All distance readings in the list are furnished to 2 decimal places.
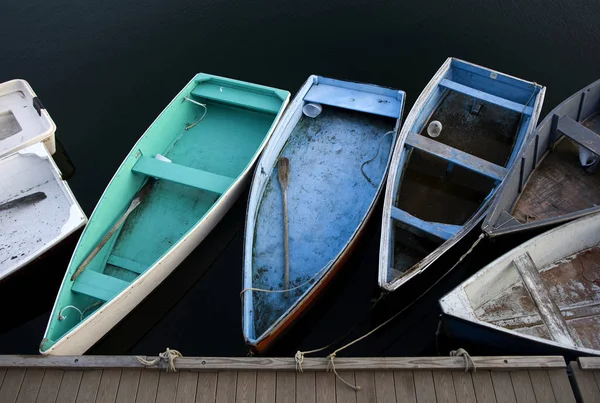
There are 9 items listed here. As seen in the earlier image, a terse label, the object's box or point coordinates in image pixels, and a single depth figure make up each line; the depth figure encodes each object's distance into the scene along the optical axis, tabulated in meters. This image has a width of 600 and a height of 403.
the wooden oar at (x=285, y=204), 6.67
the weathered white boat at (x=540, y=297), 5.42
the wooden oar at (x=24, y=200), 7.76
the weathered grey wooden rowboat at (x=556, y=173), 6.92
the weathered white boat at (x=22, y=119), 8.37
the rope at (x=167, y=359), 4.67
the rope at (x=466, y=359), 4.59
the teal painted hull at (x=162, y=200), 6.38
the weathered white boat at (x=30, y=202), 7.40
